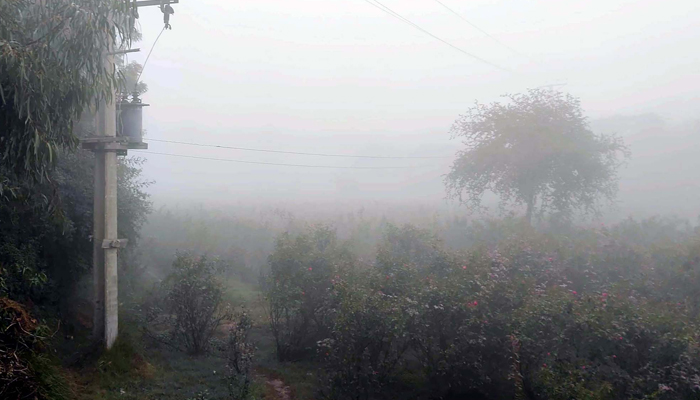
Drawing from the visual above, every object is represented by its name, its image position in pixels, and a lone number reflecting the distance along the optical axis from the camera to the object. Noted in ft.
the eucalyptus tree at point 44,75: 16.90
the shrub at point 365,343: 22.20
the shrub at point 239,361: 21.30
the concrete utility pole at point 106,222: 24.81
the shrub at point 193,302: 28.32
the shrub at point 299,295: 29.94
